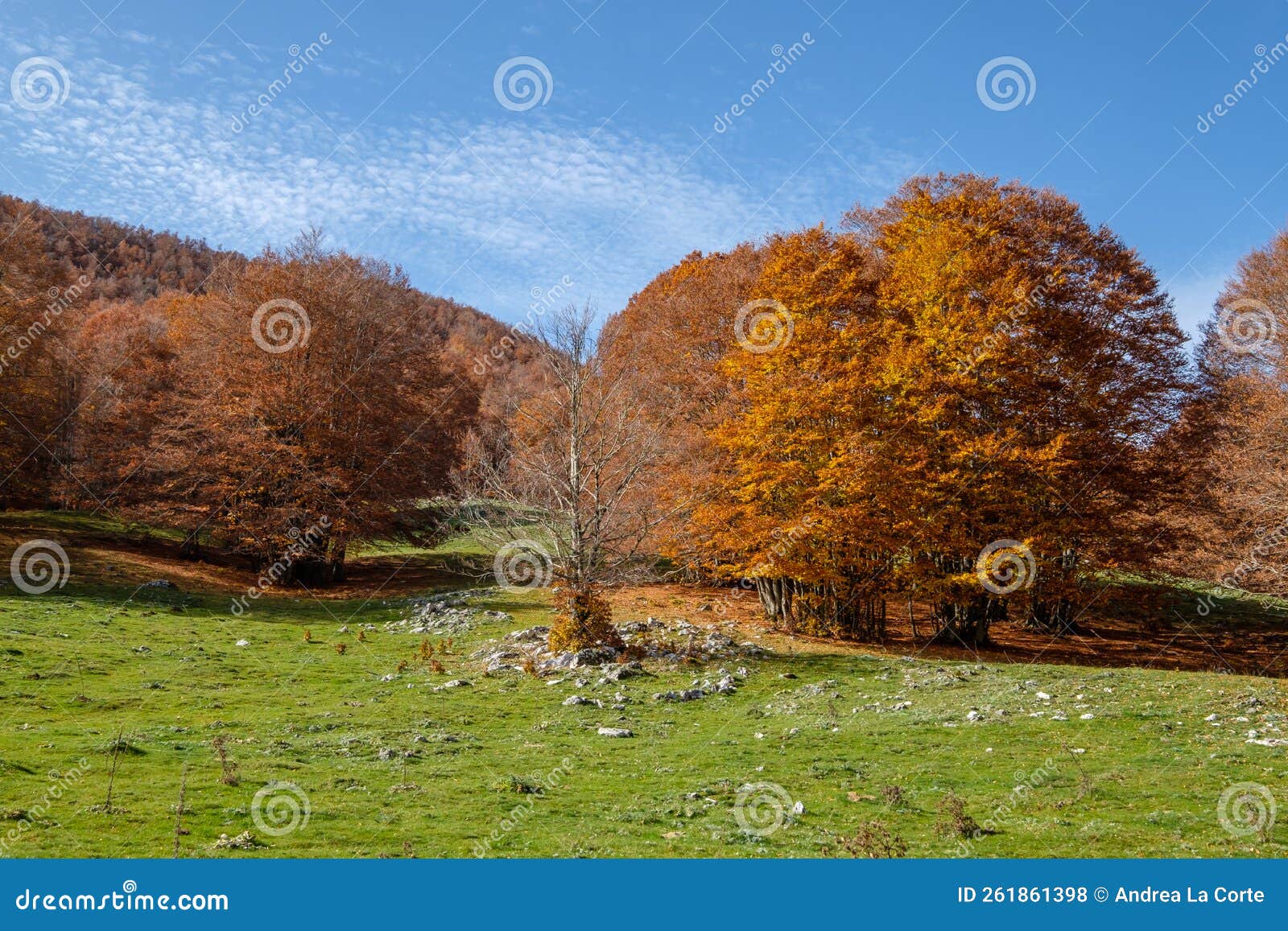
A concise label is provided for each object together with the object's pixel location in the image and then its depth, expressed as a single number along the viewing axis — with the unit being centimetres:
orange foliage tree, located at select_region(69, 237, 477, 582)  3756
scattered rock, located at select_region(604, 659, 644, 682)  2091
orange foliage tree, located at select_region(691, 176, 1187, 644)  2594
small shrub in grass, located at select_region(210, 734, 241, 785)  1152
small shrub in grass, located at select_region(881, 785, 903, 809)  1123
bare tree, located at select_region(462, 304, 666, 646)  2309
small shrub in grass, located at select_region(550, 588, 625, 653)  2288
